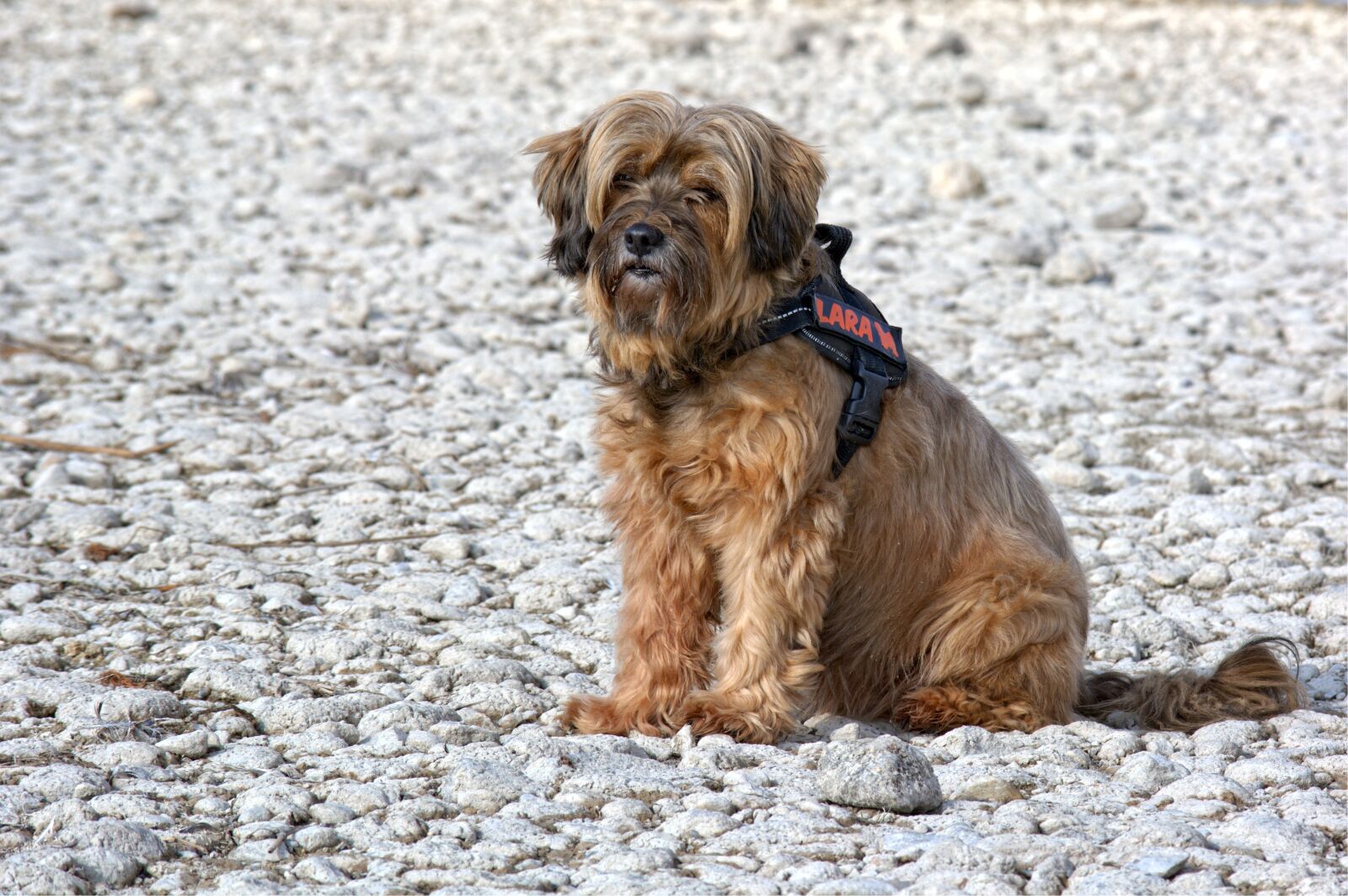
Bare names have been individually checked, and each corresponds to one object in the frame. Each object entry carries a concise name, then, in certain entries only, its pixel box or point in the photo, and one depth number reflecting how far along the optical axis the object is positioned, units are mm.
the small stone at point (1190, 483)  13781
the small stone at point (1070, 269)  19094
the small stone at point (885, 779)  7828
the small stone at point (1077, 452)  14469
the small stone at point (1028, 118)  25062
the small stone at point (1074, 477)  14016
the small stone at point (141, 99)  26687
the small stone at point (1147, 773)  8352
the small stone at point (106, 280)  18453
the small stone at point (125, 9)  33562
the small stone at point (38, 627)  10047
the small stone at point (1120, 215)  20844
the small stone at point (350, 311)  17578
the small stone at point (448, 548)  12273
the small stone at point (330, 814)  7559
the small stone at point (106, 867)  6832
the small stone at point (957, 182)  21937
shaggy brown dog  9203
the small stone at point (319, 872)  6930
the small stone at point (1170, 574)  12125
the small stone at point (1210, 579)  12094
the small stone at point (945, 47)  29797
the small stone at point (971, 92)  26344
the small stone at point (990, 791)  8156
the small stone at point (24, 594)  10682
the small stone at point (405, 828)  7434
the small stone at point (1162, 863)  6973
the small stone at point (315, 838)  7281
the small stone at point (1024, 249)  19562
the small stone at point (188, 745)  8414
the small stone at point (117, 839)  7035
